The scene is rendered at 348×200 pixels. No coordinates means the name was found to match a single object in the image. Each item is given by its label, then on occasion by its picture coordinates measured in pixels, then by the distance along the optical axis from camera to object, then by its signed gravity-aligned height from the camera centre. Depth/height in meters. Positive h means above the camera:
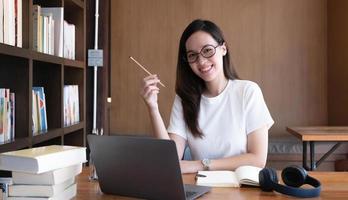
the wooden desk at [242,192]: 1.05 -0.27
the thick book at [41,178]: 0.95 -0.20
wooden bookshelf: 1.96 +0.12
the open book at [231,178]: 1.16 -0.25
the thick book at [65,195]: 0.95 -0.25
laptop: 0.94 -0.18
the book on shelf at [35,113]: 2.20 -0.09
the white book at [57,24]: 2.52 +0.48
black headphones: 1.04 -0.24
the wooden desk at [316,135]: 2.77 -0.27
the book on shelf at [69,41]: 2.71 +0.41
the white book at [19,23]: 1.91 +0.37
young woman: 1.65 -0.04
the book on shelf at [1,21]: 1.76 +0.35
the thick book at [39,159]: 0.90 -0.15
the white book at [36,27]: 2.20 +0.40
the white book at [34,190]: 0.95 -0.23
